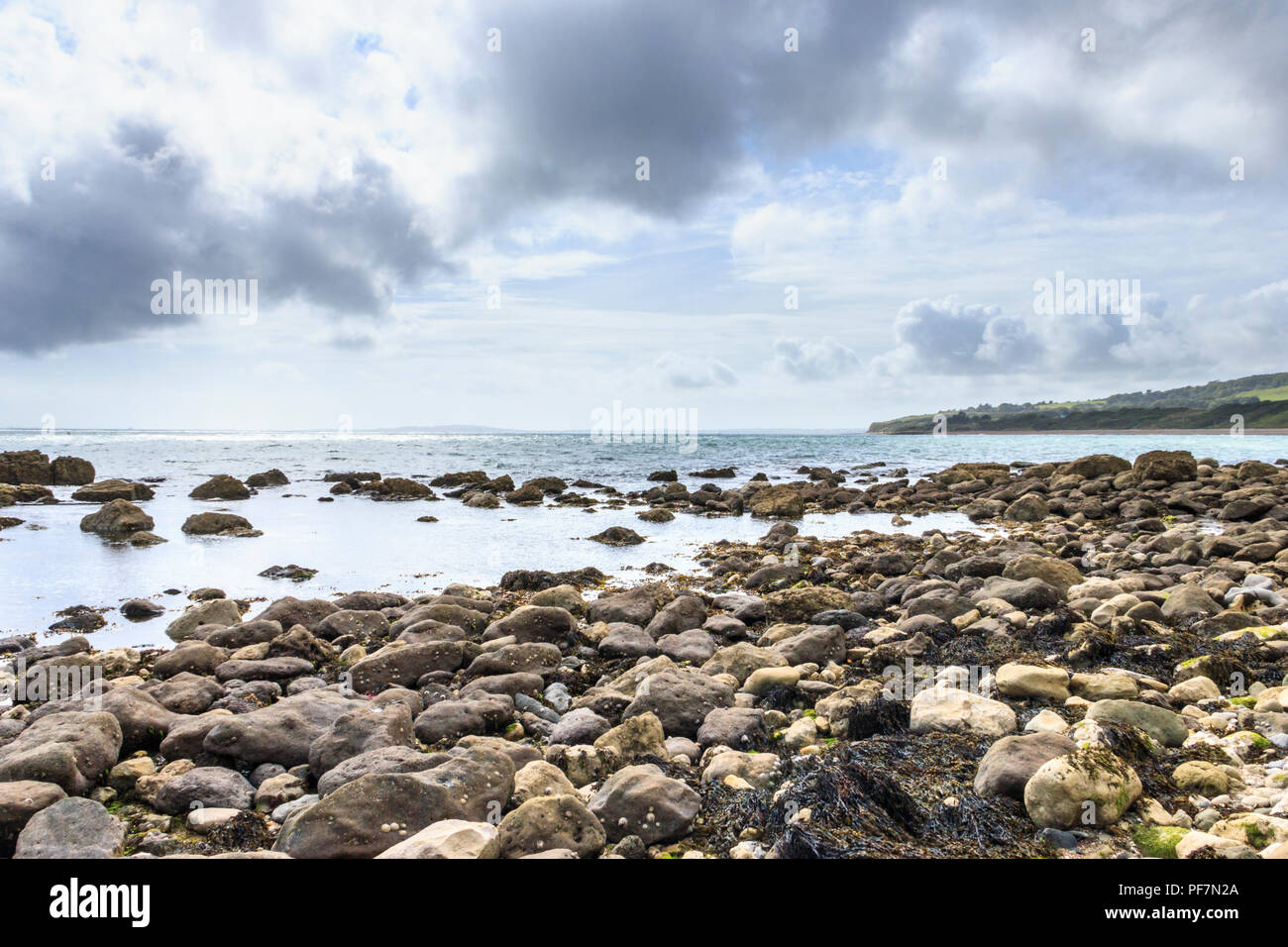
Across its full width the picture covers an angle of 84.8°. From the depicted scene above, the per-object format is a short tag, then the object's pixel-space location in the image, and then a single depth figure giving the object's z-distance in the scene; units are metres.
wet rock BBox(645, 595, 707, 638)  10.11
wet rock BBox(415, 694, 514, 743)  6.48
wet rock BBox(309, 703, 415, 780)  5.59
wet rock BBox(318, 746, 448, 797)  5.10
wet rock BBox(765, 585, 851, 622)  10.54
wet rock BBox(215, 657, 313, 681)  8.39
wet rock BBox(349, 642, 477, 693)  8.06
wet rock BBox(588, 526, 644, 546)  19.89
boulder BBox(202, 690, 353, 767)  5.86
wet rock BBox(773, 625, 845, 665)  8.23
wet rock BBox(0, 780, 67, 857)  4.55
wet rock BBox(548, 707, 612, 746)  6.21
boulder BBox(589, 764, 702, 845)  4.44
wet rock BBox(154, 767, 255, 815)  5.18
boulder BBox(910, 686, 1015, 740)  5.57
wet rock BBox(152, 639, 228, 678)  8.61
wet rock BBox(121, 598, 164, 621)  11.85
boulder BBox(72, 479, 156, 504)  29.34
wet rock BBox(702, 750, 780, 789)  4.97
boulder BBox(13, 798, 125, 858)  4.37
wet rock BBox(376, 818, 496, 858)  3.87
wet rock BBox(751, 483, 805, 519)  26.05
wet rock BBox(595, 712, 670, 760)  5.61
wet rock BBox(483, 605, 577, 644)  9.68
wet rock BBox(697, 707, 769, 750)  5.93
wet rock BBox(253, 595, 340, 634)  10.76
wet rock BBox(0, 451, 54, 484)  34.78
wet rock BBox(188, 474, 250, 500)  31.41
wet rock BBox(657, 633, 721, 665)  8.88
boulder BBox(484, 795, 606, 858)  4.11
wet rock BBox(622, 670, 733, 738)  6.36
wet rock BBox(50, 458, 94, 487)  37.44
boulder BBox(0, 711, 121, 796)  5.20
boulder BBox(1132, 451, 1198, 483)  27.55
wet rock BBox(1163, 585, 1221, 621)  8.70
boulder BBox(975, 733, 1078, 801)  4.48
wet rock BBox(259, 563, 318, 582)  14.92
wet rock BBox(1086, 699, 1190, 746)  5.18
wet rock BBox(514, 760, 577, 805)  4.82
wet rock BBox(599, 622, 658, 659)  9.26
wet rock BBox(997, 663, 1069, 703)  6.31
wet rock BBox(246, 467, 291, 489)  38.62
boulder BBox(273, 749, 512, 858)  4.19
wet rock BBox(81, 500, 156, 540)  20.14
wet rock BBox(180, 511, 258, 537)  20.81
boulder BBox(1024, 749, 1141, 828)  4.14
